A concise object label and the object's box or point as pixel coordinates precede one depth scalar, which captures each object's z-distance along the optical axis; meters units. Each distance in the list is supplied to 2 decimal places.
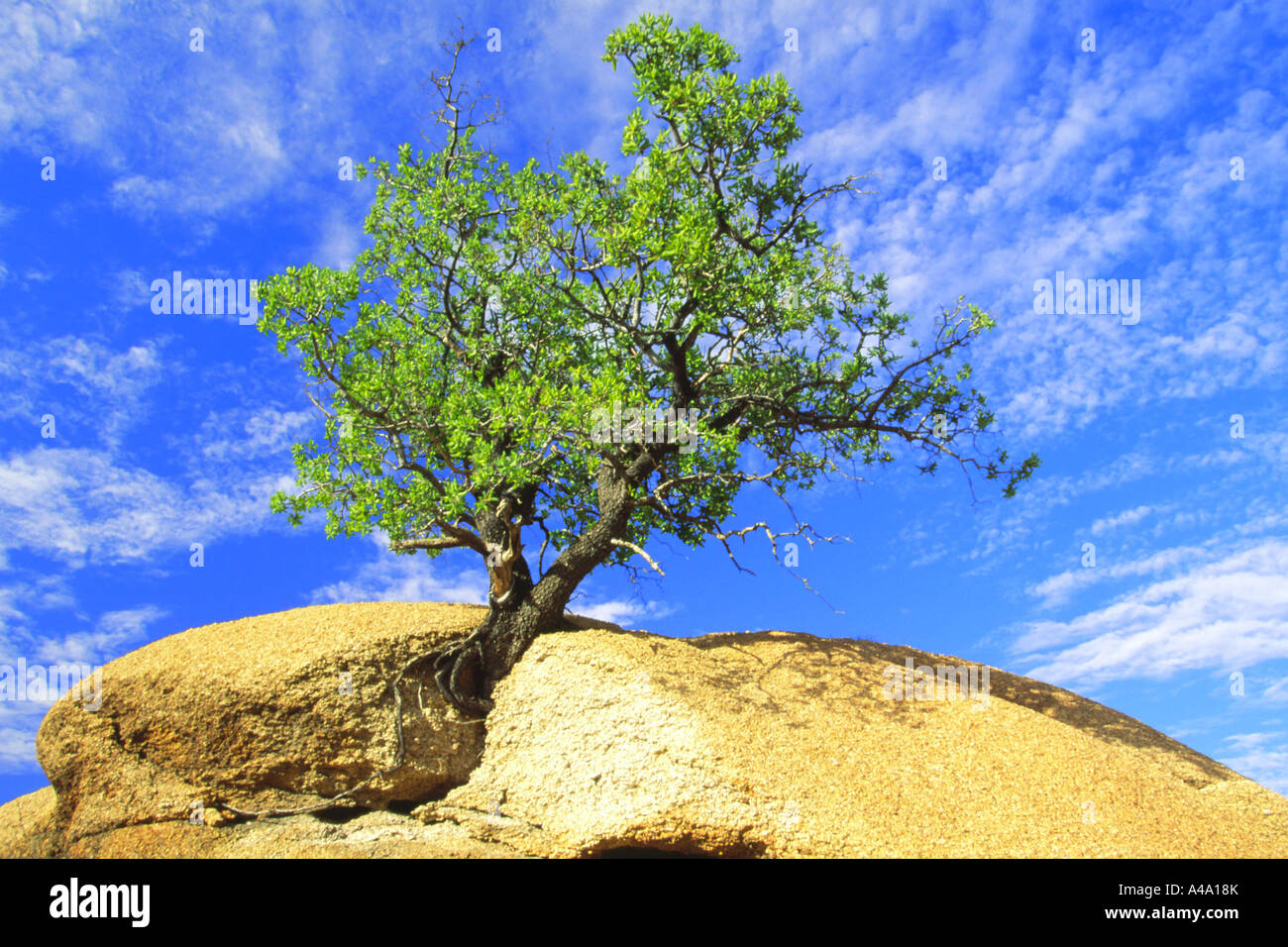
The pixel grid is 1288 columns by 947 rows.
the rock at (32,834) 11.96
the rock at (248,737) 11.82
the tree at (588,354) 11.68
